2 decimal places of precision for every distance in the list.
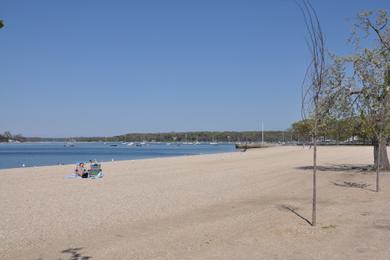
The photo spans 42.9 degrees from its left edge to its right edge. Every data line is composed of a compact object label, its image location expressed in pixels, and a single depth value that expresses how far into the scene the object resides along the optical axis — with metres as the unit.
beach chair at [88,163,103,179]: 24.66
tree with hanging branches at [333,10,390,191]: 19.56
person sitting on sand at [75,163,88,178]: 24.27
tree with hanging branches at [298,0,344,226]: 10.03
